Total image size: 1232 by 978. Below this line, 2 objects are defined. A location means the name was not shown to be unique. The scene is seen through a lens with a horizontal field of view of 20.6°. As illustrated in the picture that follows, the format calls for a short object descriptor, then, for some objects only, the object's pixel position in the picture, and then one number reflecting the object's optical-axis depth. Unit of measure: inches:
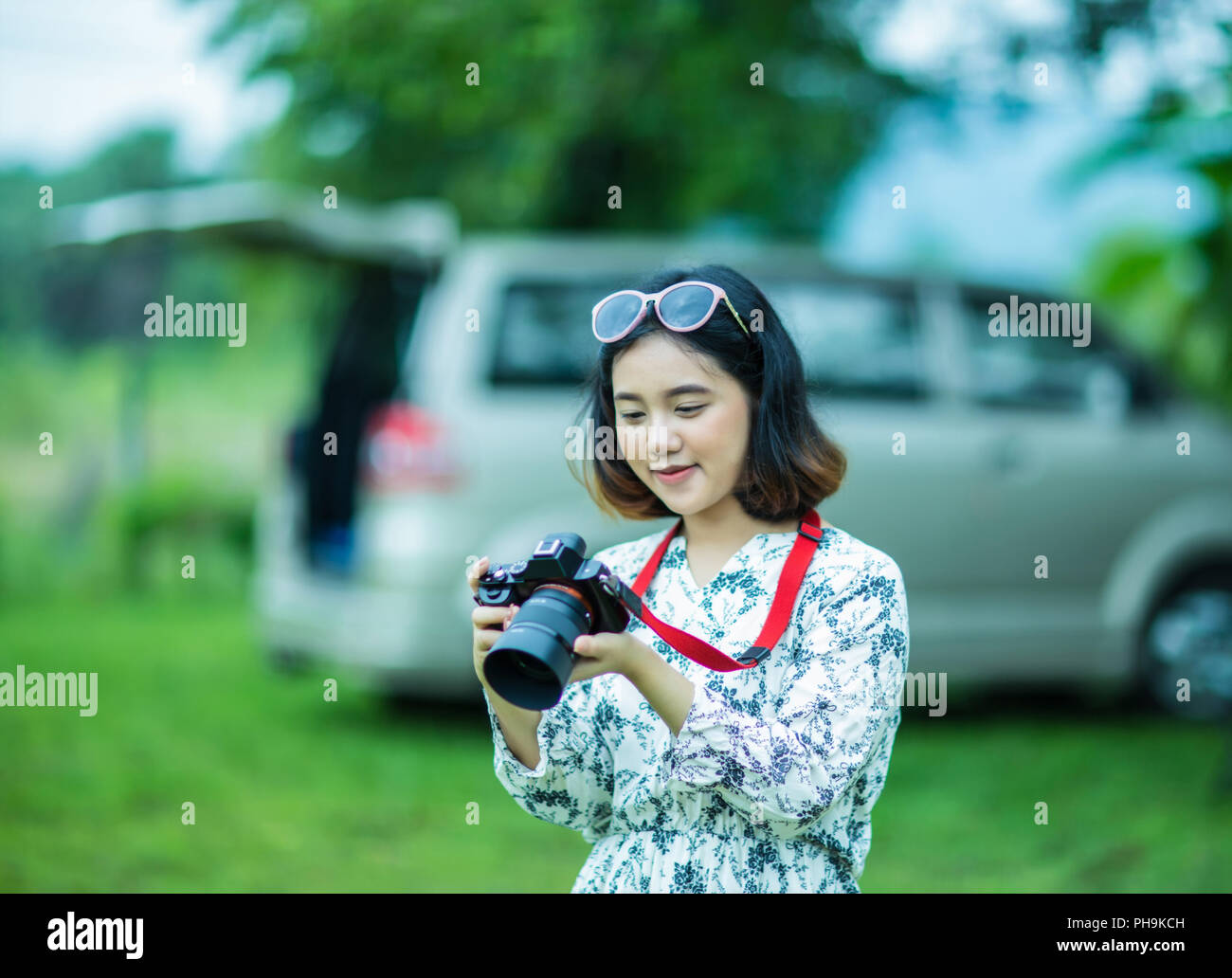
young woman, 130.6
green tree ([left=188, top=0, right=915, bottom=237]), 315.9
